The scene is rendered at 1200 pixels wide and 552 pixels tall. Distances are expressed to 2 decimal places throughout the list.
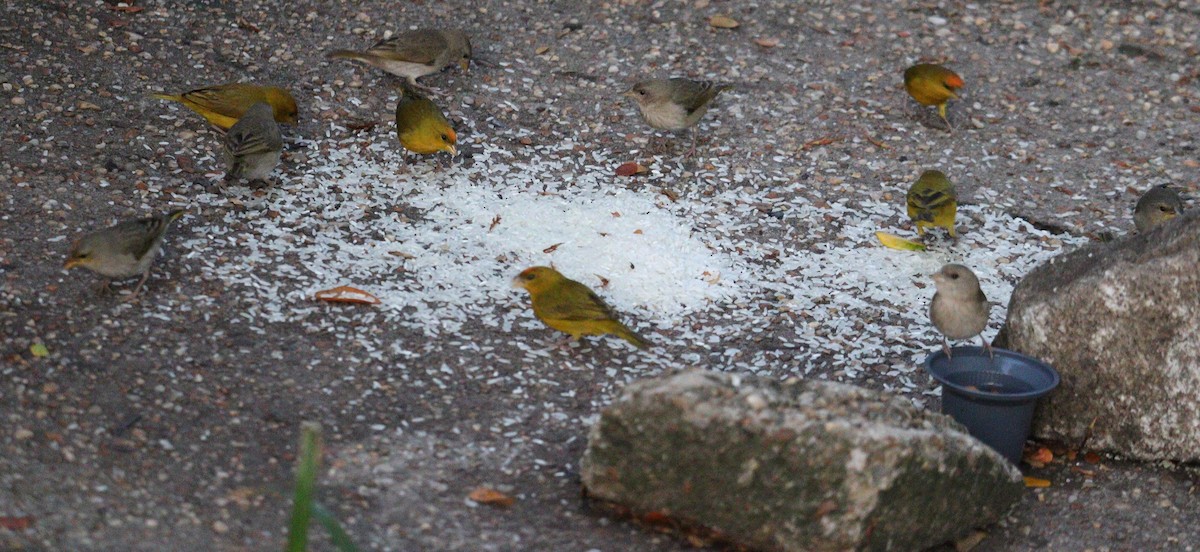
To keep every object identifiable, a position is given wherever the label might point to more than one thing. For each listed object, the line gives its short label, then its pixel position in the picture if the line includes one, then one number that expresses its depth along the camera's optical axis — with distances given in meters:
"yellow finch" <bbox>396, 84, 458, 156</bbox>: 13.08
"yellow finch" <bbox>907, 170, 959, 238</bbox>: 12.31
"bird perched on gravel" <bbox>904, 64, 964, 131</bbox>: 14.52
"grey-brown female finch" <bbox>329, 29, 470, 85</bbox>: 14.42
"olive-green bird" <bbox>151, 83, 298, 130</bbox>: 13.26
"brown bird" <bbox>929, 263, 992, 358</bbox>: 10.38
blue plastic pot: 9.37
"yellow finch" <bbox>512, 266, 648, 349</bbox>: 10.59
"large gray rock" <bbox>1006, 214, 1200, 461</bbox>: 9.65
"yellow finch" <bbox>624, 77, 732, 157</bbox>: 13.77
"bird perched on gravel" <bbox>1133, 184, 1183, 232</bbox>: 12.27
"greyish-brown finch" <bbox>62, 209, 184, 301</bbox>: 10.27
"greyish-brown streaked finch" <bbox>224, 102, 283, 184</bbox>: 12.30
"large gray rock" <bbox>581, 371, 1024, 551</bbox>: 7.89
